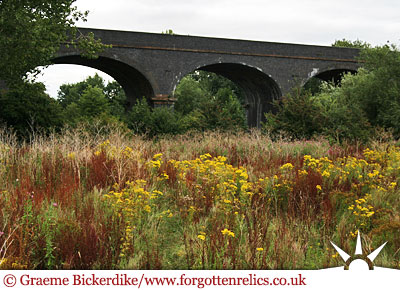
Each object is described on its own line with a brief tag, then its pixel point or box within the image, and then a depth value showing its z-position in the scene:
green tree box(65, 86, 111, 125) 26.82
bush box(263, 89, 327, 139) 15.80
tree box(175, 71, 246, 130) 17.95
